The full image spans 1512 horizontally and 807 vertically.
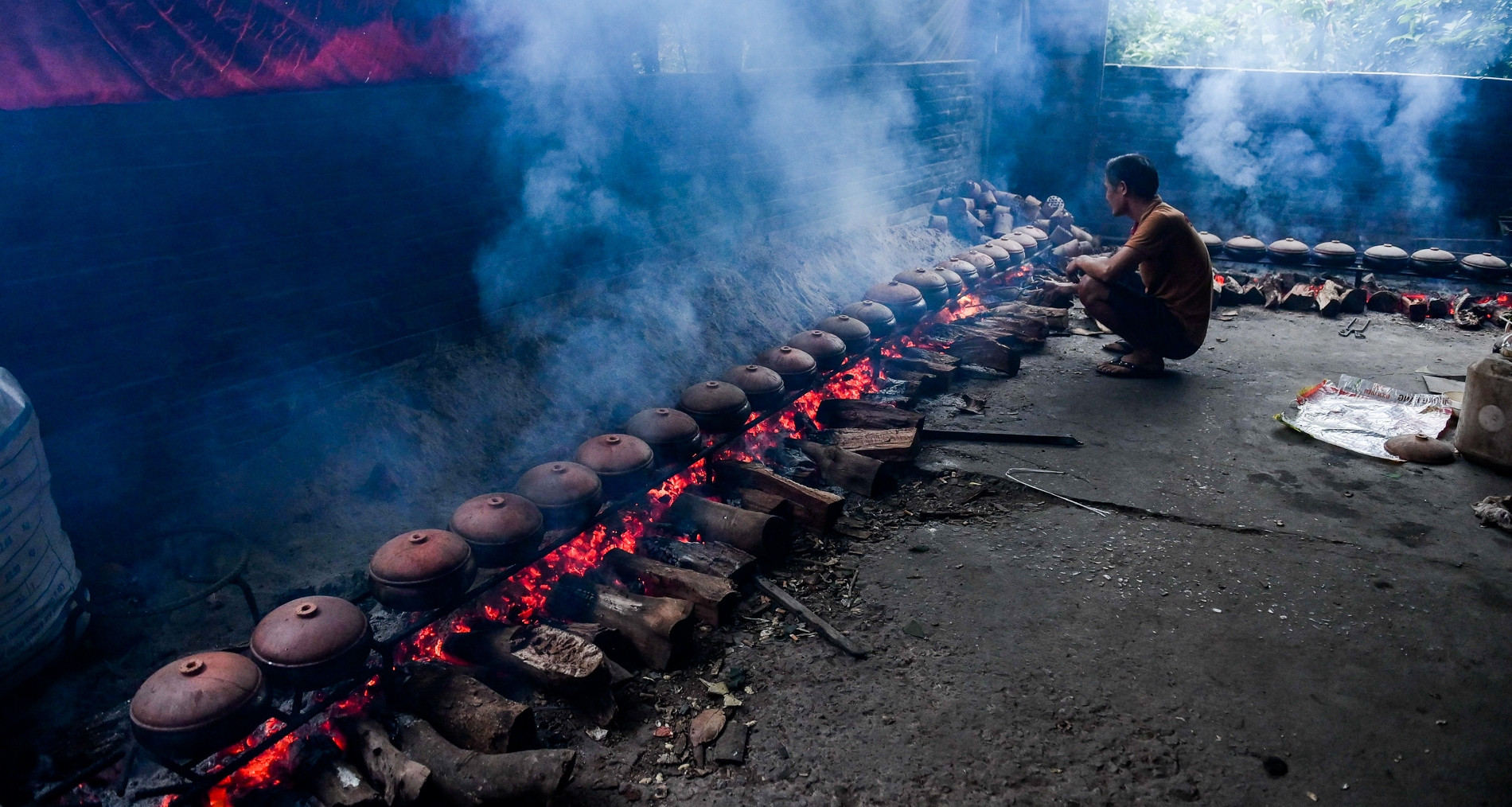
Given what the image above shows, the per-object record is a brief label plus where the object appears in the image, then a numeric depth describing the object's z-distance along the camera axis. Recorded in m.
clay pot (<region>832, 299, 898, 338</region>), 7.50
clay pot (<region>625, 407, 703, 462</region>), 5.11
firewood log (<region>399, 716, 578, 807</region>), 3.07
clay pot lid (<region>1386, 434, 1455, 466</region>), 5.74
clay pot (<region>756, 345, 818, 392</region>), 6.27
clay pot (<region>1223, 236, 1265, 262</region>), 10.93
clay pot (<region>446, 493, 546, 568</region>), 4.05
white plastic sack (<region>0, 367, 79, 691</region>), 3.29
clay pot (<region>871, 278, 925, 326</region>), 7.90
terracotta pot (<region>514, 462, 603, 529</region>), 4.41
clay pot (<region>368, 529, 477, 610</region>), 3.70
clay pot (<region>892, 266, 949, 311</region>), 8.32
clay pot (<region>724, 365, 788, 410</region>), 5.91
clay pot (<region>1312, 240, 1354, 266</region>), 10.47
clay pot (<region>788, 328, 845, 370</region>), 6.63
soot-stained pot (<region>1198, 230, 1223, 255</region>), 11.17
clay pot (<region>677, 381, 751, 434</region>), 5.47
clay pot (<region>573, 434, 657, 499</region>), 4.76
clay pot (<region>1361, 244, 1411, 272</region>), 10.21
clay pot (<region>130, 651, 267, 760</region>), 2.93
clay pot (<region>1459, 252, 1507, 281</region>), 9.73
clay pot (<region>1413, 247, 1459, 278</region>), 10.03
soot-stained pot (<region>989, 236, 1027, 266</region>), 10.45
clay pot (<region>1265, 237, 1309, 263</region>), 10.70
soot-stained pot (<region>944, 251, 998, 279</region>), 9.55
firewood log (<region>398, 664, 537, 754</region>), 3.30
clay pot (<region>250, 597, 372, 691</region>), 3.26
